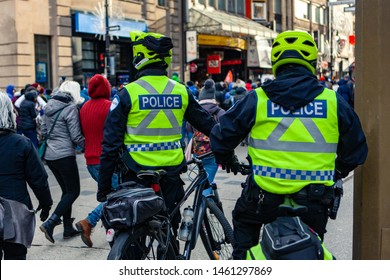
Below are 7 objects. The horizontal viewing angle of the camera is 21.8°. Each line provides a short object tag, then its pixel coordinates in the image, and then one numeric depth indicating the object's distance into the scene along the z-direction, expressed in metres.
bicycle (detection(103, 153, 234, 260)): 6.64
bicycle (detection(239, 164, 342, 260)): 4.86
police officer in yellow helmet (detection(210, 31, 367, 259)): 5.75
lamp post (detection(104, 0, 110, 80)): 38.09
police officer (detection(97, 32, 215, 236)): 7.61
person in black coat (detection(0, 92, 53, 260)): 7.03
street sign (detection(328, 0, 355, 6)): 22.97
